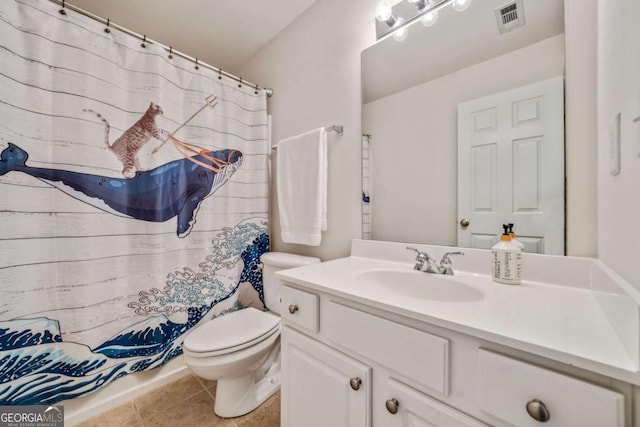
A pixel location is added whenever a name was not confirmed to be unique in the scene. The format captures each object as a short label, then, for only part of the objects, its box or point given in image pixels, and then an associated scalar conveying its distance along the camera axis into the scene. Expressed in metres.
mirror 0.83
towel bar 1.34
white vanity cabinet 0.41
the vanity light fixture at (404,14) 1.04
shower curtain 0.99
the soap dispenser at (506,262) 0.77
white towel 1.36
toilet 1.08
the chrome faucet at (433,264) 0.91
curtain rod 1.07
